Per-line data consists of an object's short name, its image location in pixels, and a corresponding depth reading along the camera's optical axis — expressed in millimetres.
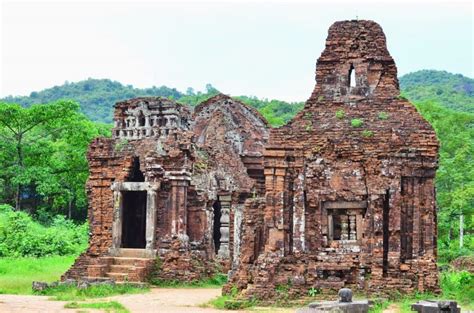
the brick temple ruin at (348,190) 15938
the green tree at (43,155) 37500
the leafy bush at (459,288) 15711
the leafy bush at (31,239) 28695
